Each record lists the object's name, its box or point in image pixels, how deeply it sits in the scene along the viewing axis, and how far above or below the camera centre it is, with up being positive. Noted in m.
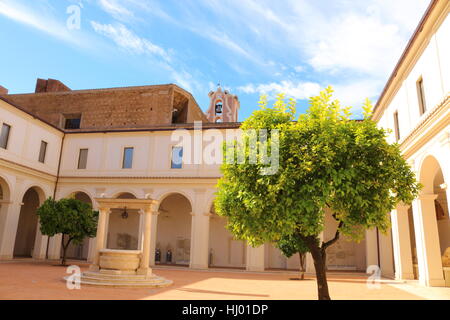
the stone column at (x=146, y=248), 13.72 -0.25
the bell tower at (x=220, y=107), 39.66 +15.12
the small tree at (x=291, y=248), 18.17 -0.10
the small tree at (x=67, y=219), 19.98 +1.14
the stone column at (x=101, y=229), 14.81 +0.47
